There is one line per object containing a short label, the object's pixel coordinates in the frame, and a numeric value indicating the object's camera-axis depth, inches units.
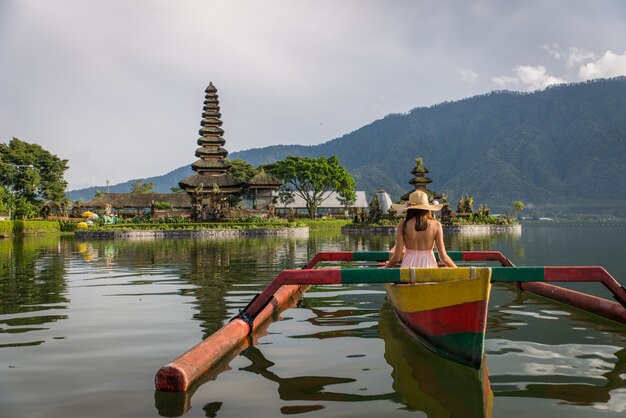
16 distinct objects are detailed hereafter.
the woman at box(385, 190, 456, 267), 253.5
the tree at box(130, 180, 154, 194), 4242.1
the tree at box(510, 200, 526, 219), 3007.6
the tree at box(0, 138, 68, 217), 2266.2
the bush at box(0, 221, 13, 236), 1777.8
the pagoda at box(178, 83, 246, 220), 2182.6
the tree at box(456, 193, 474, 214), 2356.9
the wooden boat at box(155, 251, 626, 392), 187.6
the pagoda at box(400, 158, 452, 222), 2167.8
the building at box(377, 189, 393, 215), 3648.4
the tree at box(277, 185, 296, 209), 3327.5
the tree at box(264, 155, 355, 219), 2918.3
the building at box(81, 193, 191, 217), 2933.1
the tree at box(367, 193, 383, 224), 2132.1
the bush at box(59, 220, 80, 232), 2340.1
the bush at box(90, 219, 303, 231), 1814.7
